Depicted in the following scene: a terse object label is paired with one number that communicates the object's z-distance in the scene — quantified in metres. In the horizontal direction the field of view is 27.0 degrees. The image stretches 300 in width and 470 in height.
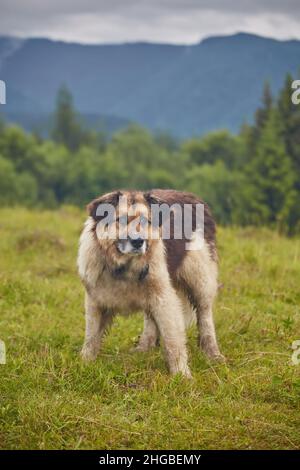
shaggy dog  5.56
